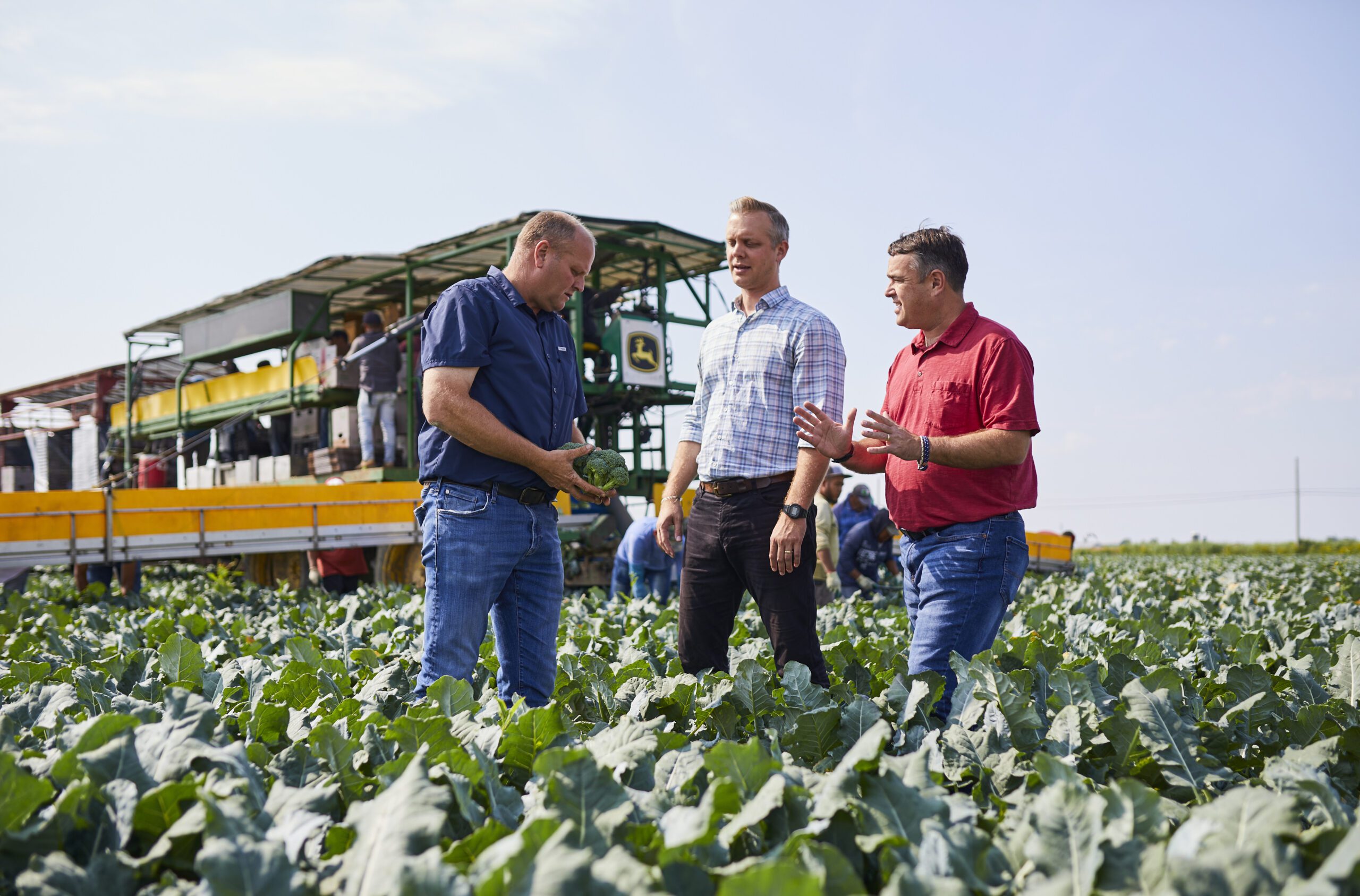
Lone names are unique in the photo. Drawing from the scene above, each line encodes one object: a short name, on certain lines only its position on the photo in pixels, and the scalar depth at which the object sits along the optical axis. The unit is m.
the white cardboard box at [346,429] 16.12
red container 18.38
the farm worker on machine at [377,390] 14.89
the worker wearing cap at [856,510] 13.06
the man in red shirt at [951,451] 3.36
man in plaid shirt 3.91
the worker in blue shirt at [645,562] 10.08
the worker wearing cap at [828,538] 10.07
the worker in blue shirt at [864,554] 12.20
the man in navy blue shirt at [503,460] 3.54
